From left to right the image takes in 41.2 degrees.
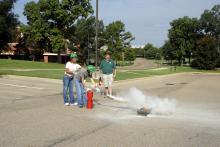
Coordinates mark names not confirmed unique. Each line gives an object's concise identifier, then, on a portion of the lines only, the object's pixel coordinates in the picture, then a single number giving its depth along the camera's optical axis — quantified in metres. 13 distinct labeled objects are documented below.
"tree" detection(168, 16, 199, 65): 76.67
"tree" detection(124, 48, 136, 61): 83.28
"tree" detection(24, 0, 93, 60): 50.71
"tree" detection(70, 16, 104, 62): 71.34
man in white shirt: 9.11
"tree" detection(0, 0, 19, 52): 42.50
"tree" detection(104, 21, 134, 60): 75.63
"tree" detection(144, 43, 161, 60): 125.18
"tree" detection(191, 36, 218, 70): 56.54
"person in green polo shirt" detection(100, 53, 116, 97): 11.47
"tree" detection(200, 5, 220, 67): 80.80
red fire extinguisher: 8.73
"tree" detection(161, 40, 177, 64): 77.95
